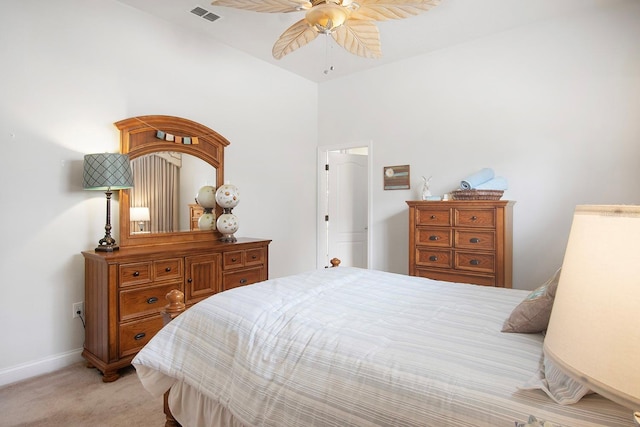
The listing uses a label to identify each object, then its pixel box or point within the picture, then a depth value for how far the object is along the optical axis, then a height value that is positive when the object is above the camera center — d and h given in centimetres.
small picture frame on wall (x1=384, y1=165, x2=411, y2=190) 412 +41
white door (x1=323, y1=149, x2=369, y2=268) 501 +5
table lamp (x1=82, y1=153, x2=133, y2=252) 256 +28
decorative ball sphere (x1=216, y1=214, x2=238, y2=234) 348 -13
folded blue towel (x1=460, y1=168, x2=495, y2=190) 328 +31
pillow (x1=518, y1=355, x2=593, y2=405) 83 -44
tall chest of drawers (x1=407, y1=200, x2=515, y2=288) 301 -27
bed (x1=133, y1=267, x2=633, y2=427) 93 -48
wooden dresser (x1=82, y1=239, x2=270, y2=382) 245 -61
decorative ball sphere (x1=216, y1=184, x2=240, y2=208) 349 +16
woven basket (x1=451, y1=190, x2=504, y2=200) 312 +16
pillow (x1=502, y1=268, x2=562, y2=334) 121 -36
